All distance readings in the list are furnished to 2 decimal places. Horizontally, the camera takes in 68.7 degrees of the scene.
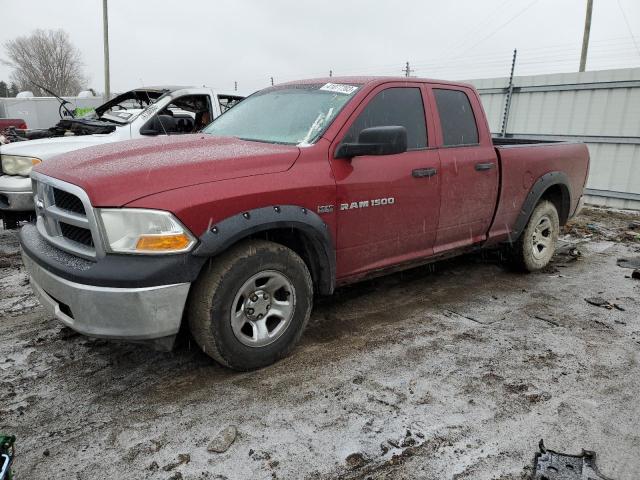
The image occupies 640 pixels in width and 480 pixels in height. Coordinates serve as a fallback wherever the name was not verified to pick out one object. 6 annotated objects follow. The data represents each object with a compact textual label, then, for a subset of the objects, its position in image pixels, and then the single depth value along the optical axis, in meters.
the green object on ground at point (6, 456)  1.78
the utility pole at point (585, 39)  17.86
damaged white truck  5.09
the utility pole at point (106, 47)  21.64
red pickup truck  2.42
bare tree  54.84
